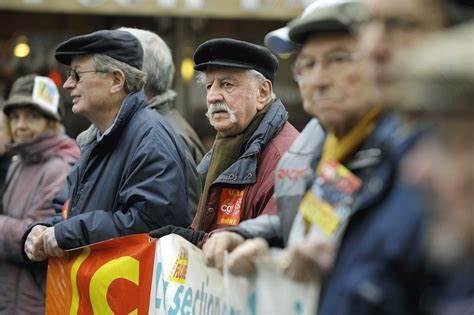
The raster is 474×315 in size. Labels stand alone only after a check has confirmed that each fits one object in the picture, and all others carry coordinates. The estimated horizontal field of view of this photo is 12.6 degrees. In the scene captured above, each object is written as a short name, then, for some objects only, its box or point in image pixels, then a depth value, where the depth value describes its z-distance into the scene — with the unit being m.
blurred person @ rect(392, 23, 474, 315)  4.17
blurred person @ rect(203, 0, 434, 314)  5.09
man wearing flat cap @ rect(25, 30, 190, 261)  11.09
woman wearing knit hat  13.82
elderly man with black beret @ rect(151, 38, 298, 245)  10.46
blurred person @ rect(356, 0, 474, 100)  5.34
